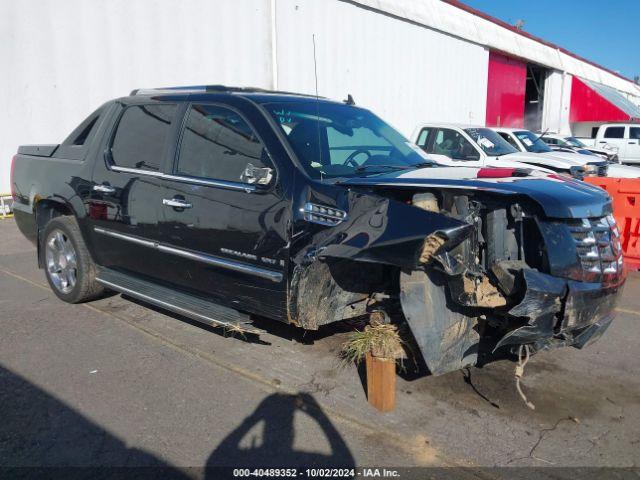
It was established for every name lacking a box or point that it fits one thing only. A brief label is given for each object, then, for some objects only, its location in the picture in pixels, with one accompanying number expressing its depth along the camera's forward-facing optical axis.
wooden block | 3.26
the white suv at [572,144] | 17.05
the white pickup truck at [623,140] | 21.11
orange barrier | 6.42
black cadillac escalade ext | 2.96
